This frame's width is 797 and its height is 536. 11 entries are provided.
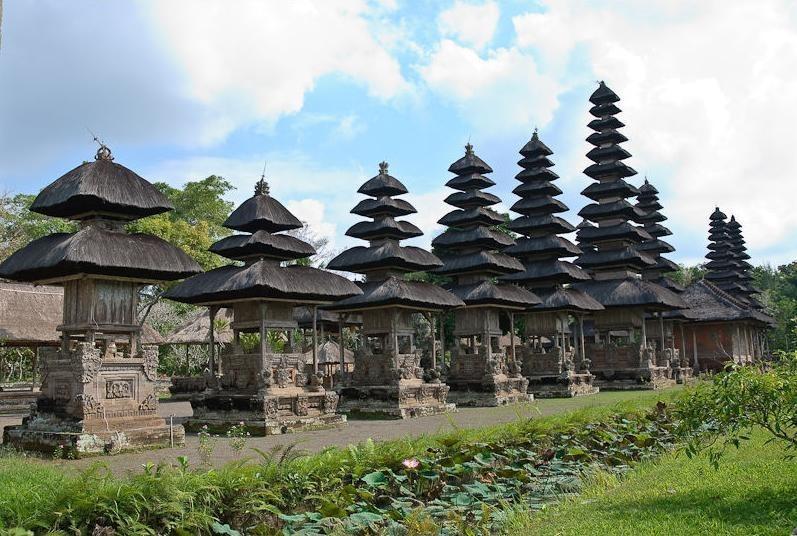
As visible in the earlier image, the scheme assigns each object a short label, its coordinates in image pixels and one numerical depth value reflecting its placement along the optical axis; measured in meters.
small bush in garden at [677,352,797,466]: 7.93
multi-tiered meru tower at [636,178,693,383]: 41.38
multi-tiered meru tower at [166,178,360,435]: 18.84
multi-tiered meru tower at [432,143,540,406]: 27.78
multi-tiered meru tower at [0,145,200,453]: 14.45
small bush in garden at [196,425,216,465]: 8.96
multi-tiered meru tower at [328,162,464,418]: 23.38
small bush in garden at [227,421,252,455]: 16.73
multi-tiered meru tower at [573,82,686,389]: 35.25
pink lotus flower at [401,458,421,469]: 9.52
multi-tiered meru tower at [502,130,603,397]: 31.81
